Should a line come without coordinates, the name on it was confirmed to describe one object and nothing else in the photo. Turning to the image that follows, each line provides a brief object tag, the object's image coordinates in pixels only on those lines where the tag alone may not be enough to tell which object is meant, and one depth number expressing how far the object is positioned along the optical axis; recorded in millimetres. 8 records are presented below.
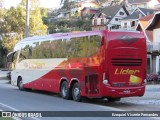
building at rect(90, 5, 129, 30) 89750
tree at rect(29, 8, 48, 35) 52625
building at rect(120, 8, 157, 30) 70500
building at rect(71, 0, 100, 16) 122062
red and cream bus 16656
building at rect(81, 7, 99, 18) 110650
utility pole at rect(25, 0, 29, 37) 30345
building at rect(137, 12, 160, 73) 40469
